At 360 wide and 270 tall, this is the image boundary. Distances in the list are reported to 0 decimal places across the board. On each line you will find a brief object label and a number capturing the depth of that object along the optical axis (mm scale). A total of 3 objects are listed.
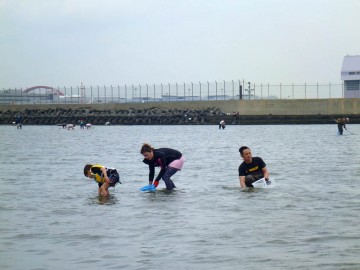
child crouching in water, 18203
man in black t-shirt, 19594
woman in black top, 18566
